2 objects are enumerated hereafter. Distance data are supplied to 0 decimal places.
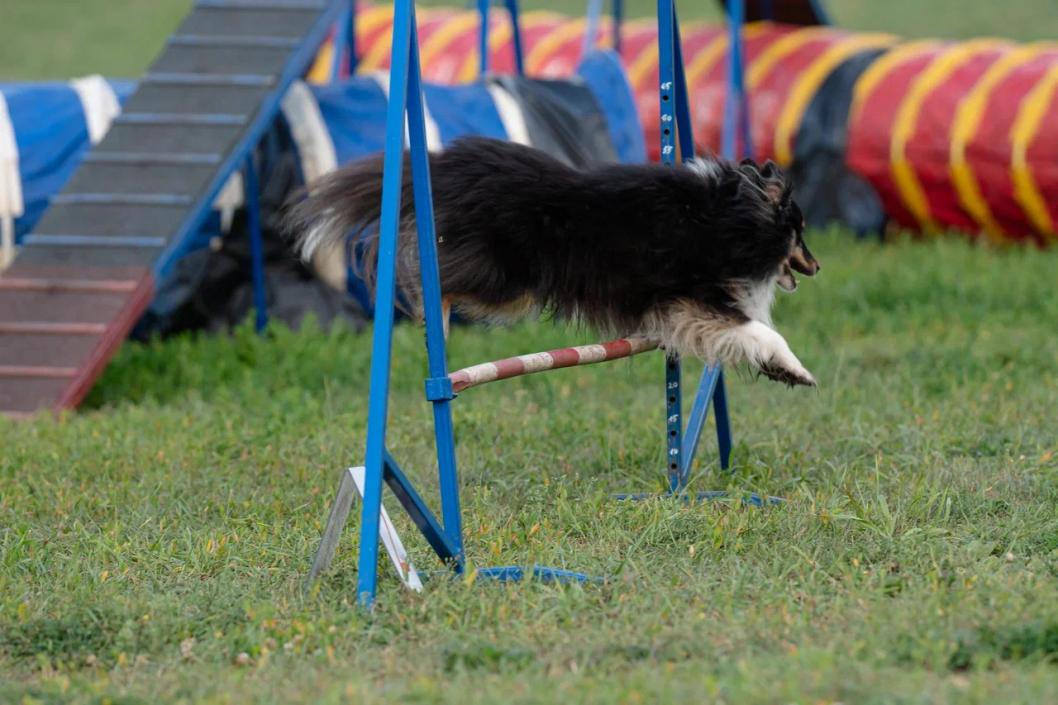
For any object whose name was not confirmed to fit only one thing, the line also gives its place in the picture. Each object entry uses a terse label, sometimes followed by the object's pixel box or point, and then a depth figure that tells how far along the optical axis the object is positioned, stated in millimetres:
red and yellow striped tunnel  20500
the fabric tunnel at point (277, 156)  16922
